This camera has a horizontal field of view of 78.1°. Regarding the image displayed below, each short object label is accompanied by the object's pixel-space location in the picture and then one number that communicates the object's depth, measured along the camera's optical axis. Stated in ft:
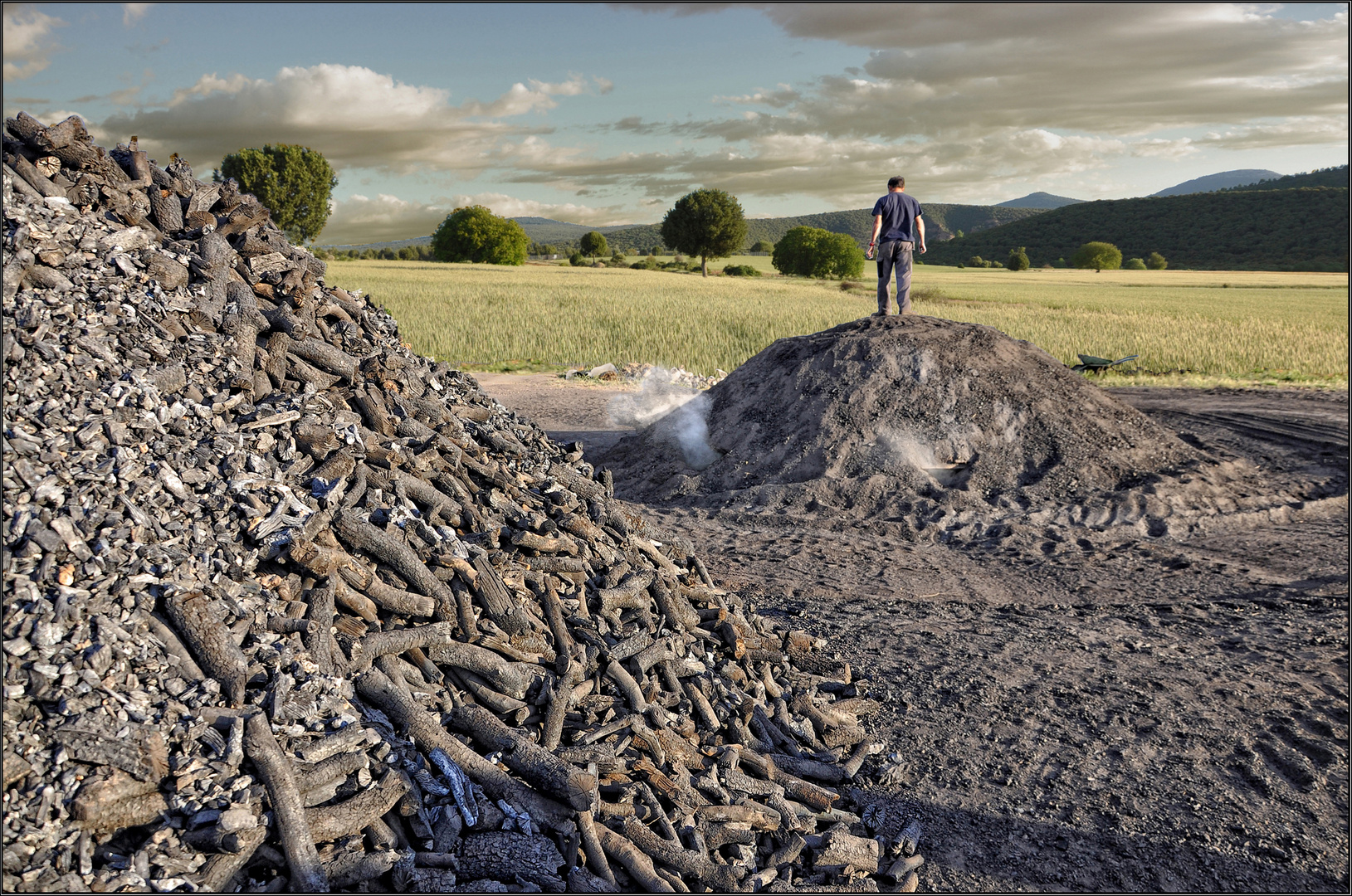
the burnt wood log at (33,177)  14.99
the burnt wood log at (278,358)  14.96
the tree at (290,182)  187.73
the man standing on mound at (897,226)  36.99
